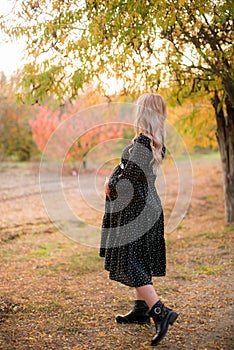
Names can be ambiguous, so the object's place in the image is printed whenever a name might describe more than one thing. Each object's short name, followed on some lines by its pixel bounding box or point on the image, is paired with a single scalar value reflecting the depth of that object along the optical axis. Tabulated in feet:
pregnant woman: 11.19
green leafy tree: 15.84
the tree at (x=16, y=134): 58.13
